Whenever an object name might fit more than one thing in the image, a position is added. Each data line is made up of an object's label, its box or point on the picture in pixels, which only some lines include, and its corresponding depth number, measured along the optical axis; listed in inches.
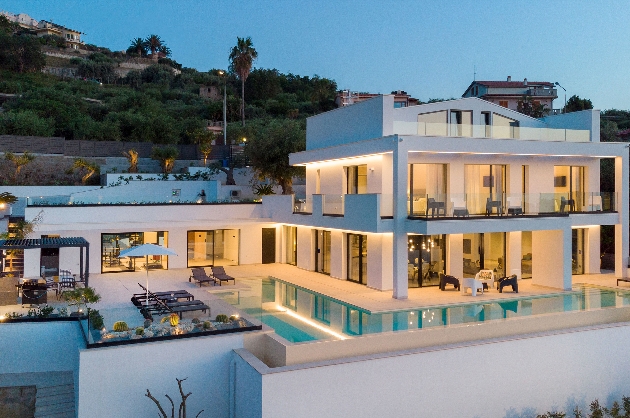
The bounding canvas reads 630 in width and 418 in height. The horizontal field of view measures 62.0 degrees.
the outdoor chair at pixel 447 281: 736.3
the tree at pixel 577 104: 2197.5
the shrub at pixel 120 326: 461.7
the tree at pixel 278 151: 1156.5
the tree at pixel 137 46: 4354.8
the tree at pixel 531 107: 1988.2
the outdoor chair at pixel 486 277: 757.1
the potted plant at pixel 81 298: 565.3
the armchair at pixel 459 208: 710.5
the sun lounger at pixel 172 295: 622.0
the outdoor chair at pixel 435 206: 700.7
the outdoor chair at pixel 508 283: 735.1
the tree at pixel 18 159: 1178.0
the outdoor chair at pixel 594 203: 855.7
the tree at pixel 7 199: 956.0
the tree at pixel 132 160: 1322.6
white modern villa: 454.9
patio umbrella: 632.1
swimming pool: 493.7
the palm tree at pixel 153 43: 4466.0
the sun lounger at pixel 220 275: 794.2
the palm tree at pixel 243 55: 1814.7
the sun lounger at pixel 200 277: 783.3
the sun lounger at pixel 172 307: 517.2
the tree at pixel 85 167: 1240.8
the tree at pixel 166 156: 1346.0
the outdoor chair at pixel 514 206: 750.5
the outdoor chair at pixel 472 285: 709.9
